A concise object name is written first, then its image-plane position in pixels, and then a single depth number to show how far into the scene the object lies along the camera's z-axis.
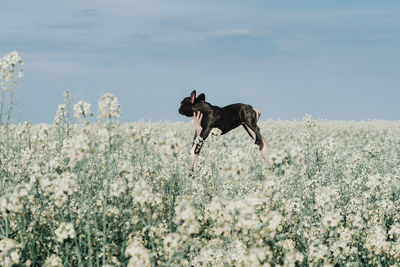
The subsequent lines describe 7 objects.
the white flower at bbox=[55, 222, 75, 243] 9.15
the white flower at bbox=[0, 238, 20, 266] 8.48
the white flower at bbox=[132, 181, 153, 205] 8.86
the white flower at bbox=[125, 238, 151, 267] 8.12
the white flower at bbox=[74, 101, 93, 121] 10.10
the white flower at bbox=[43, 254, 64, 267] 9.46
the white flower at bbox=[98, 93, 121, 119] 9.85
